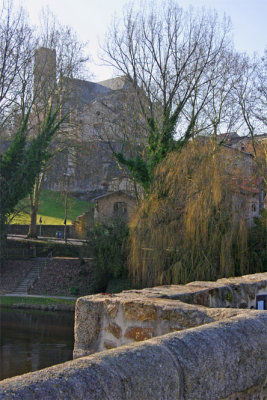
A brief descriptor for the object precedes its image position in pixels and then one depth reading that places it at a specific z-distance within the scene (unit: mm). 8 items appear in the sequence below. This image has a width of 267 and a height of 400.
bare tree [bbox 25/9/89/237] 36562
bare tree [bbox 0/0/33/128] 32938
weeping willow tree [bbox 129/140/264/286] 21516
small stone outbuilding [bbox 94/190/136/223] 46156
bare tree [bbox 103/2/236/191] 31328
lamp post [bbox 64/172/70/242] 39125
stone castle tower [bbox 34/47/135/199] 36469
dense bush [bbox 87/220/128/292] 27688
